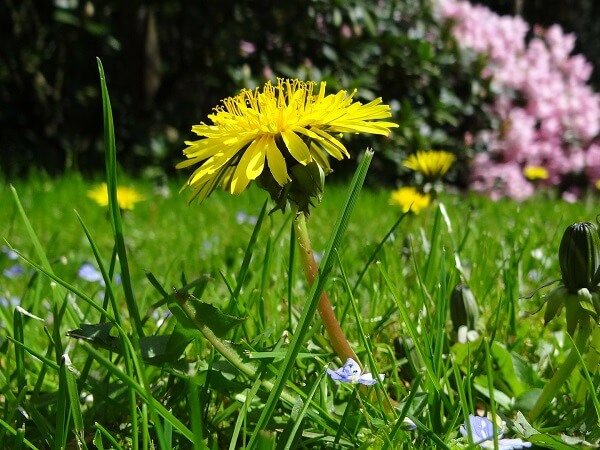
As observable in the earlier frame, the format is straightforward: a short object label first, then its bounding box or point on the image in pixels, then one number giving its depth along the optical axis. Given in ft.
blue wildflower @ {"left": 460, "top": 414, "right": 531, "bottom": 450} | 0.66
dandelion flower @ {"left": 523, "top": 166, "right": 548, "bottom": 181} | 2.12
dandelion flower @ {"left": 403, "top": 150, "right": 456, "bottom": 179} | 1.23
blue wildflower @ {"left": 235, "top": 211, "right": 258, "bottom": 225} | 2.16
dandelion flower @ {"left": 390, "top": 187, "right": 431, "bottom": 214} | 1.26
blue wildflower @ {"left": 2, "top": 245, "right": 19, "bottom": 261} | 1.76
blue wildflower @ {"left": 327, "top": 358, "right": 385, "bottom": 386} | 0.73
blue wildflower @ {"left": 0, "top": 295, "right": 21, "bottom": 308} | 1.27
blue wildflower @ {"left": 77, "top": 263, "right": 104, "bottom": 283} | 1.44
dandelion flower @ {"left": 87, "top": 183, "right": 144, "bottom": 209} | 1.61
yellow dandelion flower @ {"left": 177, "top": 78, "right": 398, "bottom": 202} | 0.72
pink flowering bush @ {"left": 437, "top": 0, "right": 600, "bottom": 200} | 3.78
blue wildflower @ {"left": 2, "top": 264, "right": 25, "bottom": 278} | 1.48
